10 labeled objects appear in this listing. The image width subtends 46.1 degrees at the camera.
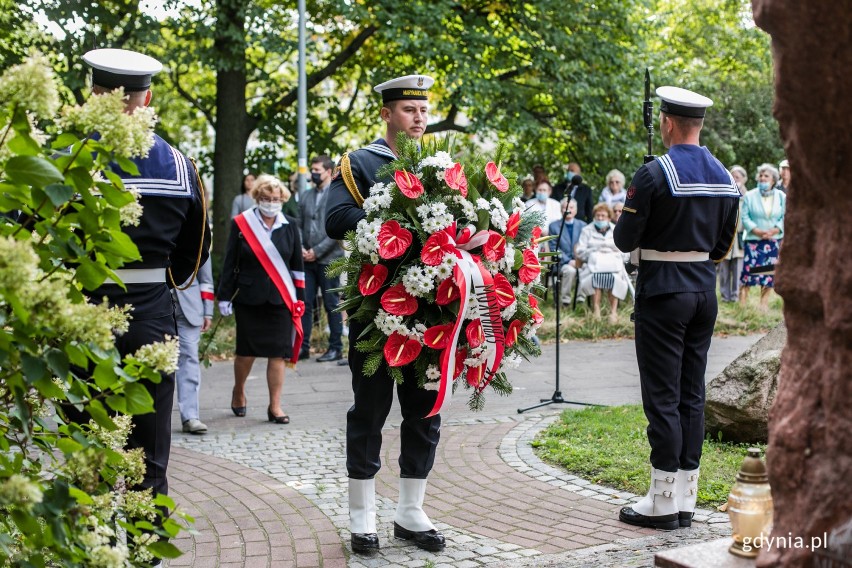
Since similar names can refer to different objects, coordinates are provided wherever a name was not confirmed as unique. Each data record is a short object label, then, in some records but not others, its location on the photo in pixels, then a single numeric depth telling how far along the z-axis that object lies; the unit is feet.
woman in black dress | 28.17
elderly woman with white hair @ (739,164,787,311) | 49.67
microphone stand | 29.25
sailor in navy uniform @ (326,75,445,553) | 16.74
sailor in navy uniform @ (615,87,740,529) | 17.74
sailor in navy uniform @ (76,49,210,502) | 14.08
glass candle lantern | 10.32
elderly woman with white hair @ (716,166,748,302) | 53.83
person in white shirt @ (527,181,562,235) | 51.21
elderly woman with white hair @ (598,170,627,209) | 53.21
